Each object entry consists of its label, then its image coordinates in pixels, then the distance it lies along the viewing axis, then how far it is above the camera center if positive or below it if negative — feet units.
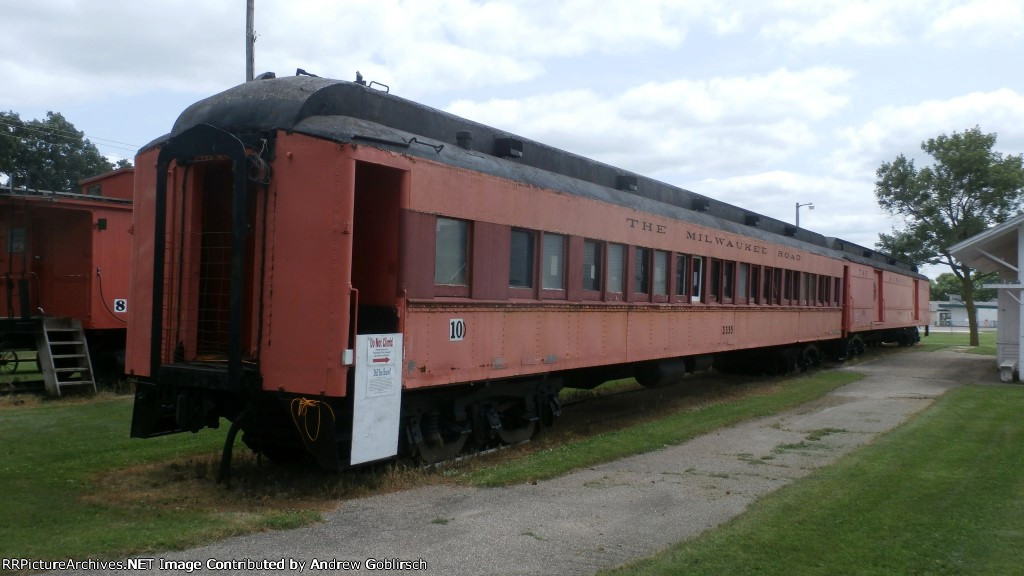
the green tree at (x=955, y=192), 92.79 +15.10
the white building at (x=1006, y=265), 58.65 +4.70
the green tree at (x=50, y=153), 123.03 +23.08
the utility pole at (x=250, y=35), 46.55 +15.14
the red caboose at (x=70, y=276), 44.29 +1.36
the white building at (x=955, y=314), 256.07 +2.83
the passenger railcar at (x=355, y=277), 22.24 +0.94
